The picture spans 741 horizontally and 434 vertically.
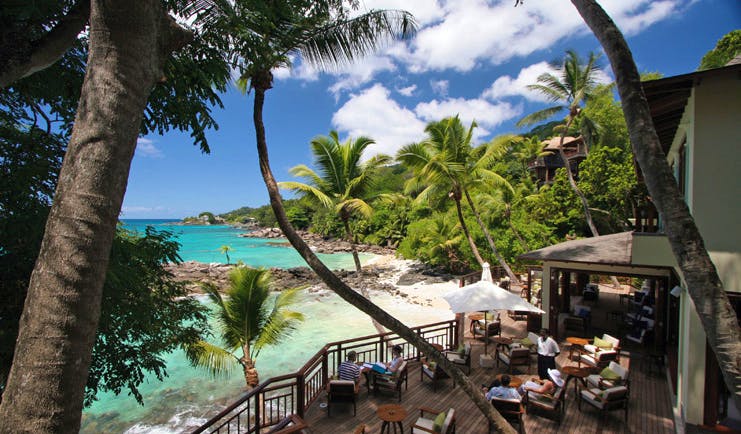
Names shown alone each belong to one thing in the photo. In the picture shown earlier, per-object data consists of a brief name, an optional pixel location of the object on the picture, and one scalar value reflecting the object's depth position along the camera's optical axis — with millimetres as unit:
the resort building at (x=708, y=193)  4930
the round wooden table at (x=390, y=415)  5848
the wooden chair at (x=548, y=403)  6336
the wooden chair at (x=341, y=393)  6906
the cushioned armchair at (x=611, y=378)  6941
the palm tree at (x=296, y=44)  4508
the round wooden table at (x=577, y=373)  7186
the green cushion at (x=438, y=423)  5594
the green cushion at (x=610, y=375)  6938
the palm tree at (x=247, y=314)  10172
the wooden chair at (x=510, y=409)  5949
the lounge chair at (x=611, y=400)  6336
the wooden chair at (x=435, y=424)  5566
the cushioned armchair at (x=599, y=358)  8232
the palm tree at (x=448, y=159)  13594
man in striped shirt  7301
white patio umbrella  8227
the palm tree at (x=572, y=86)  19344
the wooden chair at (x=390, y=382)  7436
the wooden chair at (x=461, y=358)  8617
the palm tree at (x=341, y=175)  11383
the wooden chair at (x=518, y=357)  8602
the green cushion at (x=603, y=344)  8742
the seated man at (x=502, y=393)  6120
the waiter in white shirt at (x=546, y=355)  7695
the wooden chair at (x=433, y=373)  7918
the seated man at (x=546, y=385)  6754
